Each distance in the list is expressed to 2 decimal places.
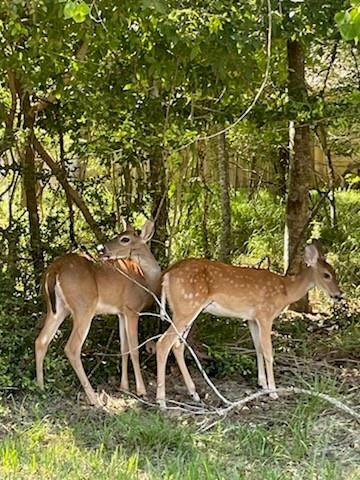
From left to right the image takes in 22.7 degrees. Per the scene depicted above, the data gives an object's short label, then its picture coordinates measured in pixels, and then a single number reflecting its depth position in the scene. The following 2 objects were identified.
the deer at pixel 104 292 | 5.65
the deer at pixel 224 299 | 5.67
